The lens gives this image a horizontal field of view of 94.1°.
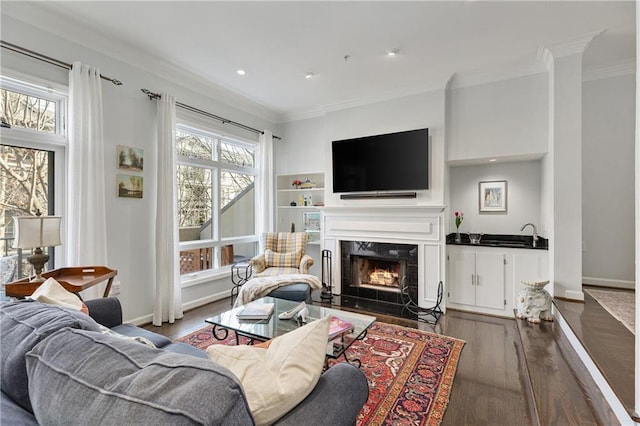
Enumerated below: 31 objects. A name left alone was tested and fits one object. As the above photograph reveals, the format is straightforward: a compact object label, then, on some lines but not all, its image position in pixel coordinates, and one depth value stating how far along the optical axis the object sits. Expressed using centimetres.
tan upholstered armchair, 400
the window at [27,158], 248
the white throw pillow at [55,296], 150
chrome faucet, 365
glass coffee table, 209
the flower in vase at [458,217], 413
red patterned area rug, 191
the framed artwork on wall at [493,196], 402
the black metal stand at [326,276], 450
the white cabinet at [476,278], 362
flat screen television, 389
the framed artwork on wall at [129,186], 314
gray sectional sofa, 63
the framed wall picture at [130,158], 314
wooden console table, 206
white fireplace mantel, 382
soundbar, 405
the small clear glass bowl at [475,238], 392
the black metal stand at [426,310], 358
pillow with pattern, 418
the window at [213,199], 400
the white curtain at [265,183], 495
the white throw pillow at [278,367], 86
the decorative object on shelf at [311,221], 516
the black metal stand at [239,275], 429
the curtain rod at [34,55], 235
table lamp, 205
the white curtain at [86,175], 270
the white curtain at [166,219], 338
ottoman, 334
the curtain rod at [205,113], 335
